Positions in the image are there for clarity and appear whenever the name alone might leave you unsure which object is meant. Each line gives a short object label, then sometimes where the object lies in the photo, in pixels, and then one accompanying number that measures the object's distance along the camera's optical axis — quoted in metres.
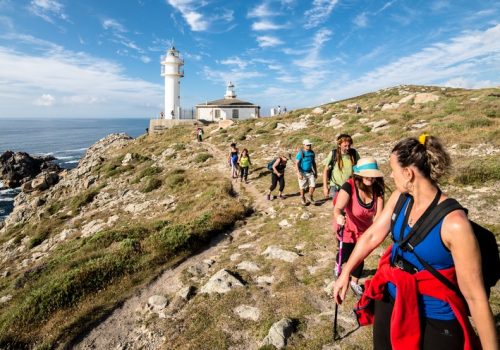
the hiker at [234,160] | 18.20
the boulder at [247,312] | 5.61
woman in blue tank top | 2.03
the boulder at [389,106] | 32.59
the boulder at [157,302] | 6.36
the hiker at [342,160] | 7.00
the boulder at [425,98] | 31.95
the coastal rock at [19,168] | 48.16
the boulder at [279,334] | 4.77
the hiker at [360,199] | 4.72
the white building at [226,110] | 58.78
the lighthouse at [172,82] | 63.06
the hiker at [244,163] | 17.12
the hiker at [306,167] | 10.82
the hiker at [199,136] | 36.84
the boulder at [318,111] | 40.25
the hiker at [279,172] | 12.66
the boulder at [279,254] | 7.65
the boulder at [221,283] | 6.55
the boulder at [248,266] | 7.43
